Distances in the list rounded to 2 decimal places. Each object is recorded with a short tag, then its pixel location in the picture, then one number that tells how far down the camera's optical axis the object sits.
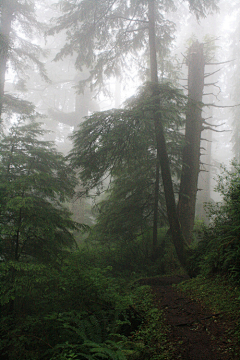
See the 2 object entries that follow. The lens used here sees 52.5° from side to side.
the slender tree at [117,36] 7.11
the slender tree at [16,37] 11.02
